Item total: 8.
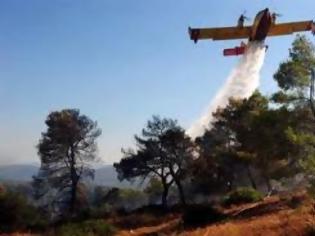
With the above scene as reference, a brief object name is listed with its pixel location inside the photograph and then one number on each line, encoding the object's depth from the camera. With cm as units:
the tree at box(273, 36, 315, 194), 3350
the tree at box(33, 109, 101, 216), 5269
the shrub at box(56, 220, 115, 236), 2673
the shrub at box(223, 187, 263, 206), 4203
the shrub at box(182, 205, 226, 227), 3086
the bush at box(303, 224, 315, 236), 1859
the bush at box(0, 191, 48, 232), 4032
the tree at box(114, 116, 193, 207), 5181
